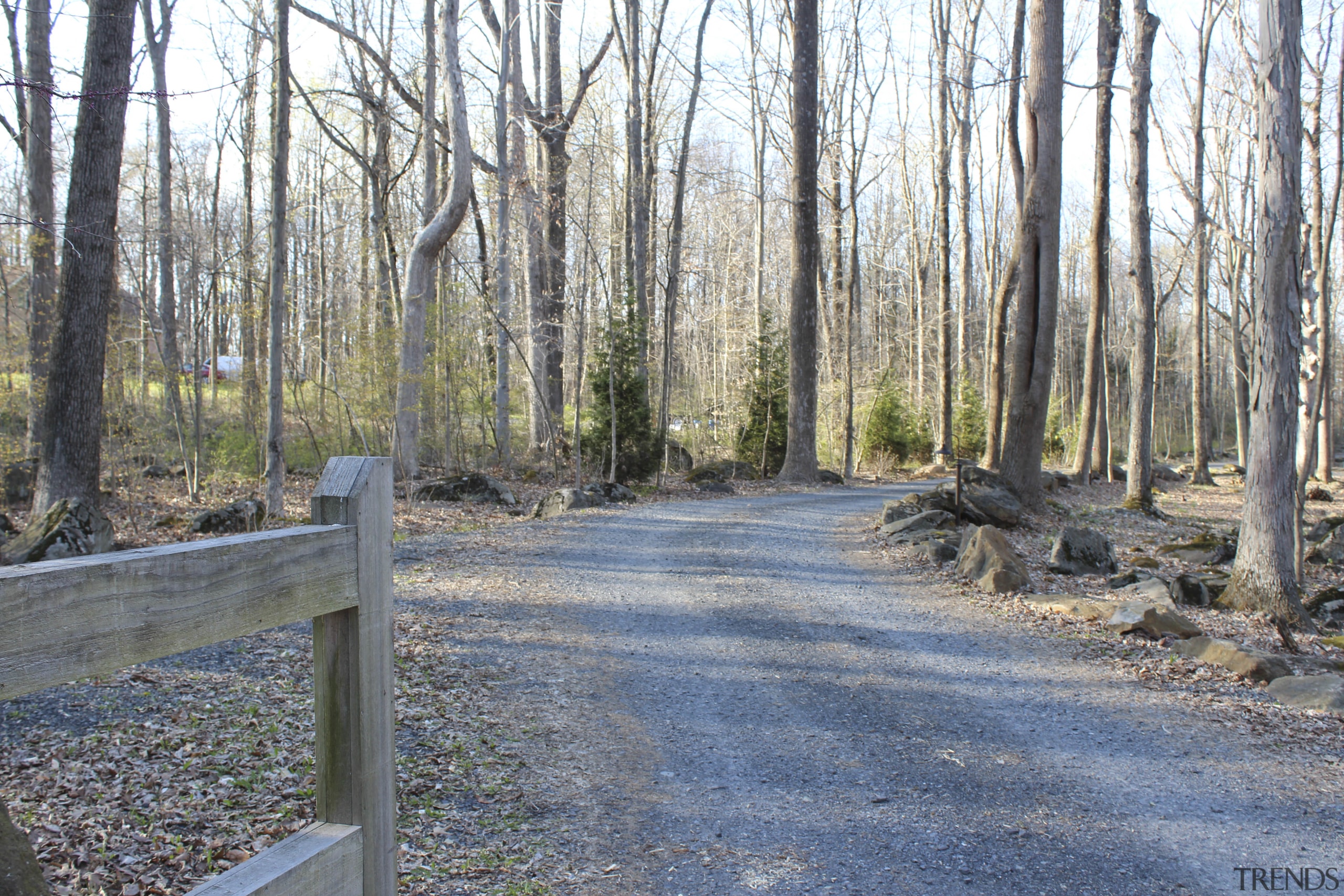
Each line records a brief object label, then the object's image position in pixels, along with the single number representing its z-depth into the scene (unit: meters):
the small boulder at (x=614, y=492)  15.16
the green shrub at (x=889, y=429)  25.90
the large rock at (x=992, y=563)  8.31
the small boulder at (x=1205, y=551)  11.11
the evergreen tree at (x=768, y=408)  21.28
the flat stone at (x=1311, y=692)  5.13
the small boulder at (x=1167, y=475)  27.80
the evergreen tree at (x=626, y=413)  17.73
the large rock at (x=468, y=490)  14.84
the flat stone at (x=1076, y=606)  7.14
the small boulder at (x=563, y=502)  13.61
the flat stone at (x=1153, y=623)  6.63
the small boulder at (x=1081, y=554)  9.59
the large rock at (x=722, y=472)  18.92
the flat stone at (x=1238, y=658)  5.67
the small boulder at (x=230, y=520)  10.93
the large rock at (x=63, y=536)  8.06
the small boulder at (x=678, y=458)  21.67
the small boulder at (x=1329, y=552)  12.01
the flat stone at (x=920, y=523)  11.40
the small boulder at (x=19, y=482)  12.82
